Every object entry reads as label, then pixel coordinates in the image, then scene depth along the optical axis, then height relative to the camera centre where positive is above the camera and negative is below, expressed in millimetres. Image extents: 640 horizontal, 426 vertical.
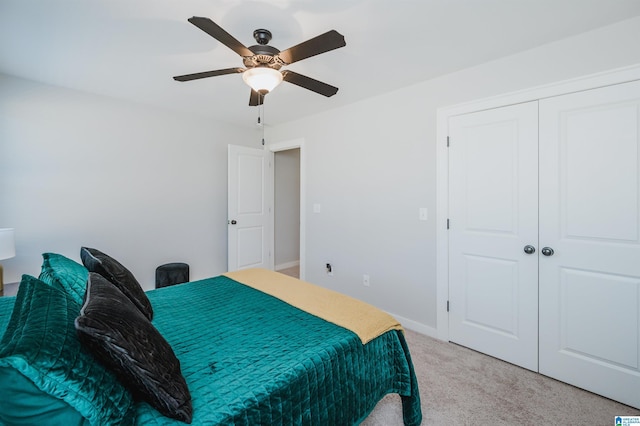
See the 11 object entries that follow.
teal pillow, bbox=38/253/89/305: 1443 -345
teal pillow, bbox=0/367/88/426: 707 -506
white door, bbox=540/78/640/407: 1840 -215
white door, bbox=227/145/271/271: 4035 +12
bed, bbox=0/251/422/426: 965 -638
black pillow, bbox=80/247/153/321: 1520 -362
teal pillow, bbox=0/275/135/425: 726 -423
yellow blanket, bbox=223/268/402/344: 1555 -597
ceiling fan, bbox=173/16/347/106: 1444 +876
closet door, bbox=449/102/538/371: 2211 -189
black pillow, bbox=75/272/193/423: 862 -461
